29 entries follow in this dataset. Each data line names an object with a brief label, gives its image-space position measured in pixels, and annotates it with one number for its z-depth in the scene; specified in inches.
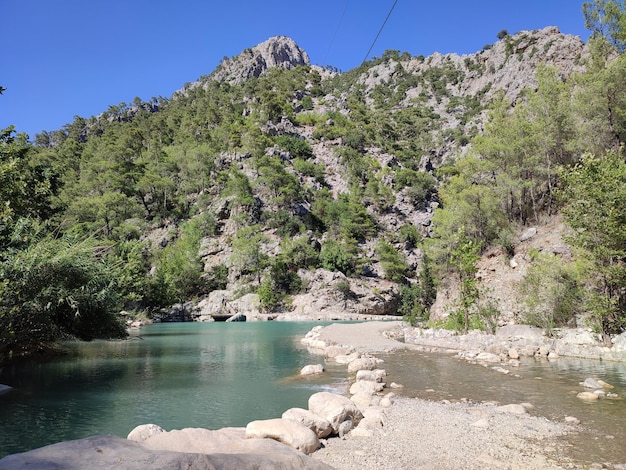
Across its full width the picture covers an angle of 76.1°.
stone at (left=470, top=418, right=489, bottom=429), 317.7
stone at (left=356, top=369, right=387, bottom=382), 515.8
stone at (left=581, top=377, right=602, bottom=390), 442.4
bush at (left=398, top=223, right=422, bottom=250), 2832.2
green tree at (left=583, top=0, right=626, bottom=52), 933.2
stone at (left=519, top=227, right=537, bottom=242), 1056.8
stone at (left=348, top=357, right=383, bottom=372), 607.2
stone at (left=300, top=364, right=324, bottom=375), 602.7
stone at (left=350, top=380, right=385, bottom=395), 456.5
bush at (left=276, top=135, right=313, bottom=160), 3467.0
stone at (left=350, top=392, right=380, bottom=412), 398.6
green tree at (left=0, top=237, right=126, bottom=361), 459.8
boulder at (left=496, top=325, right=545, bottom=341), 784.3
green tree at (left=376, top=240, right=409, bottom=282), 2571.4
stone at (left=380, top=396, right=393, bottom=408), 395.5
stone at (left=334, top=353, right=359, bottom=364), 708.8
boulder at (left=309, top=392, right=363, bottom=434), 315.9
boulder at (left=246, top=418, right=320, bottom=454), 265.0
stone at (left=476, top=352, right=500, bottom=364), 647.3
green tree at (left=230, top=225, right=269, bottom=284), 2534.4
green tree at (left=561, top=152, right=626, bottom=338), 653.9
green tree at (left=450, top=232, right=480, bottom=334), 886.4
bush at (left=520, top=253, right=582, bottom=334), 775.7
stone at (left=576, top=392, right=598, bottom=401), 401.1
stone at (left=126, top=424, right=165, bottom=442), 270.7
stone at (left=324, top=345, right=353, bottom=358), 785.6
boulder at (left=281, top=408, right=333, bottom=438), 299.7
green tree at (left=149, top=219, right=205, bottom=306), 2094.0
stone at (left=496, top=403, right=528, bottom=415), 355.6
